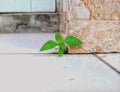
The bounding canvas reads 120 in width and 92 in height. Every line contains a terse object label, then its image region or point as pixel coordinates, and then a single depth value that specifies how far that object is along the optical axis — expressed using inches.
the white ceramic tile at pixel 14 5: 56.2
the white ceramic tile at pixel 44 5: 56.5
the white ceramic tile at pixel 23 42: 36.9
